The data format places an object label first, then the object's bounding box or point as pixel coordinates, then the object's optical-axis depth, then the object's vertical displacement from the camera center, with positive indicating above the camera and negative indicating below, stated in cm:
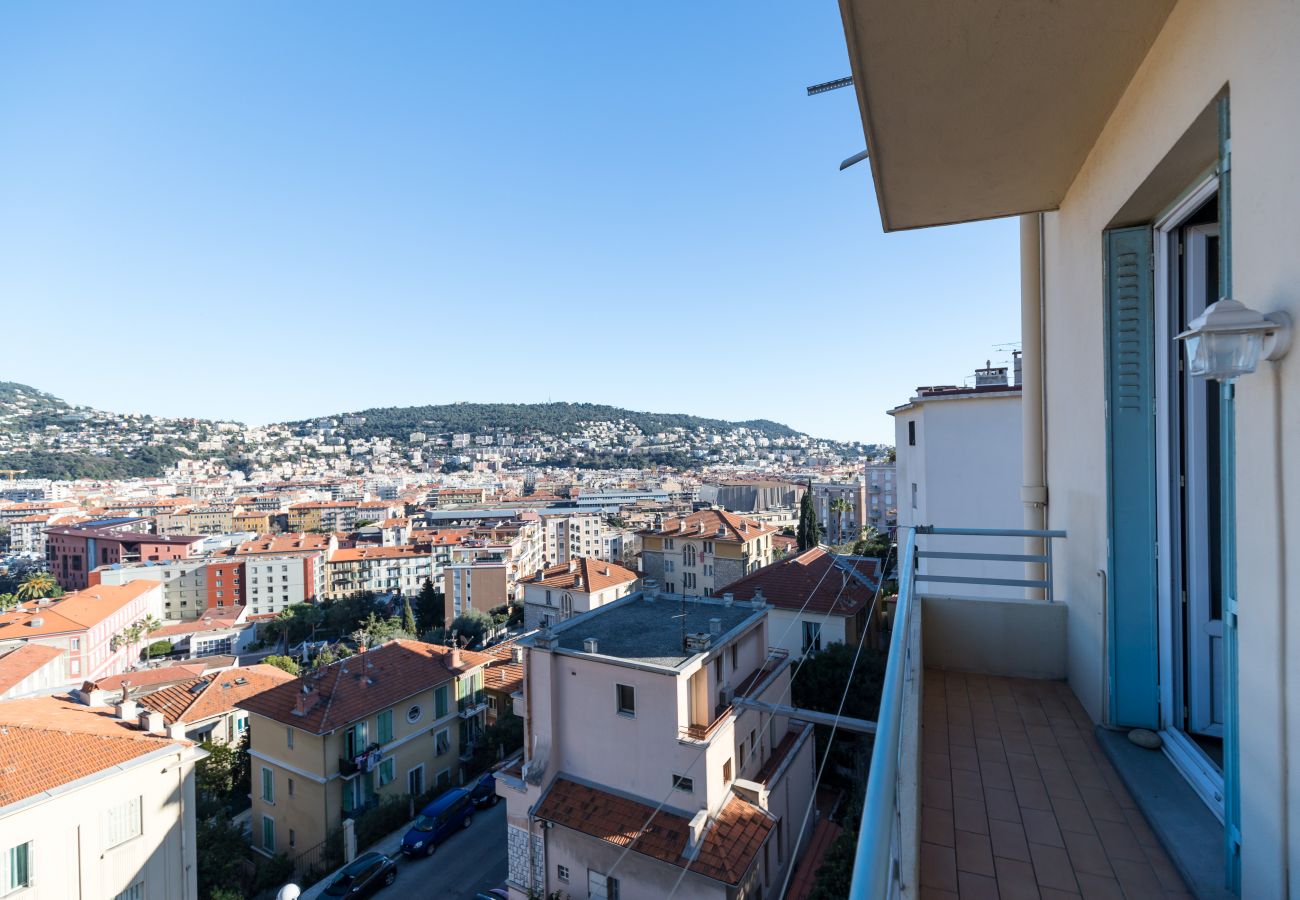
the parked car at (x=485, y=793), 1785 -981
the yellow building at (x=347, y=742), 1620 -796
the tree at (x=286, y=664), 3058 -1034
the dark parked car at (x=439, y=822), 1544 -956
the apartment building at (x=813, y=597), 1966 -497
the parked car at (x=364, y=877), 1361 -938
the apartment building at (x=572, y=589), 3219 -735
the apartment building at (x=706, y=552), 3638 -628
